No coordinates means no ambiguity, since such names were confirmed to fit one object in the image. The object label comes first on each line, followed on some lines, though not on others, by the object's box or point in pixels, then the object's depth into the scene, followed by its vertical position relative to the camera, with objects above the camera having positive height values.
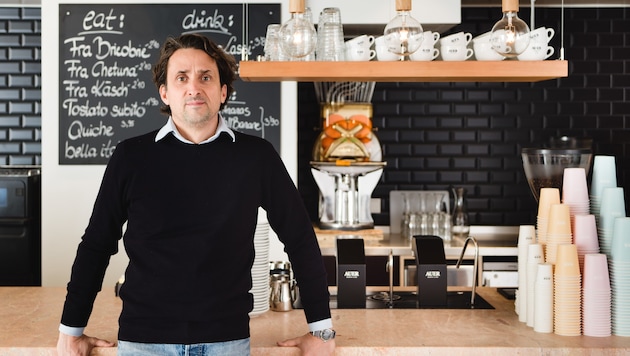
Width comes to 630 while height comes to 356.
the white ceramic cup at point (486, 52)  2.68 +0.46
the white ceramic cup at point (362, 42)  2.71 +0.51
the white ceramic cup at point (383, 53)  2.67 +0.46
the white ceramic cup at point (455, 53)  2.70 +0.47
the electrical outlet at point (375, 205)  5.20 -0.15
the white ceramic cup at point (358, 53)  2.72 +0.47
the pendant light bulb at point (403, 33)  2.46 +0.49
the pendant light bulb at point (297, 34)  2.48 +0.49
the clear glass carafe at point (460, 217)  5.02 -0.23
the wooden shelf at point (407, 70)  2.65 +0.40
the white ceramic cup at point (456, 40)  2.70 +0.51
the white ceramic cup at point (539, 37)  2.63 +0.51
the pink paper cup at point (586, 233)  2.48 -0.17
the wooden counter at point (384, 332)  2.27 -0.48
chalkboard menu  4.45 +0.66
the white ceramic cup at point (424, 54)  2.69 +0.46
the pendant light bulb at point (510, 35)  2.49 +0.49
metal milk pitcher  2.71 -0.40
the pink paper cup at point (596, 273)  2.39 -0.29
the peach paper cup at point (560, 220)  2.48 -0.12
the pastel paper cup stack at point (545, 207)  2.60 -0.08
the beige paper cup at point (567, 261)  2.39 -0.25
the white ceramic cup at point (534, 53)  2.64 +0.46
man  2.07 -0.13
